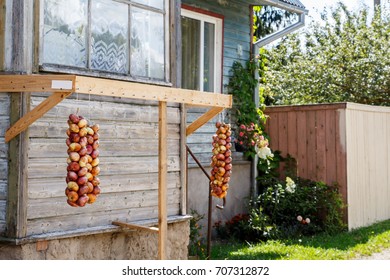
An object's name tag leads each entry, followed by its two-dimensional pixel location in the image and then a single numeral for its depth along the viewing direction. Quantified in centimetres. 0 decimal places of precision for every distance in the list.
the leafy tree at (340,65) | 1373
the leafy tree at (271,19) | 1964
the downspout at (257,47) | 988
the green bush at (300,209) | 931
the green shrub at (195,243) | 758
